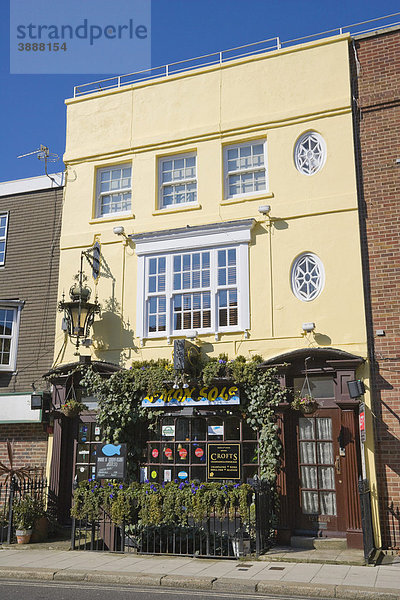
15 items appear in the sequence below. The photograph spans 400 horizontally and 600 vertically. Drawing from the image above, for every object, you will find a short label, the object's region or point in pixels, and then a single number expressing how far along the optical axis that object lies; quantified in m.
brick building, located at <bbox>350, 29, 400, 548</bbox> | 10.86
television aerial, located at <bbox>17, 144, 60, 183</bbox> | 15.57
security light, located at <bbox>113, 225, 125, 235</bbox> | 13.95
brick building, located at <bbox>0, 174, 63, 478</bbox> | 13.80
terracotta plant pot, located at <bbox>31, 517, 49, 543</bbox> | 12.06
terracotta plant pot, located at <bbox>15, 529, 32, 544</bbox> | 11.81
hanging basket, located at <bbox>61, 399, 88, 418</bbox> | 12.76
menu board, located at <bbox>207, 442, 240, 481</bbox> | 11.89
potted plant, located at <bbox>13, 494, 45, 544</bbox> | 11.83
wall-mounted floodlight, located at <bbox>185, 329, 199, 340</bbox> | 12.79
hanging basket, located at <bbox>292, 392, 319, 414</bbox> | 11.21
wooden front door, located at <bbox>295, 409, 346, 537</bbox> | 11.21
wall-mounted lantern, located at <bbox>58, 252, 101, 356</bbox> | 13.23
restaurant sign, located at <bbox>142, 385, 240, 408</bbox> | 12.10
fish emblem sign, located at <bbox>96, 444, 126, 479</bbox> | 11.58
